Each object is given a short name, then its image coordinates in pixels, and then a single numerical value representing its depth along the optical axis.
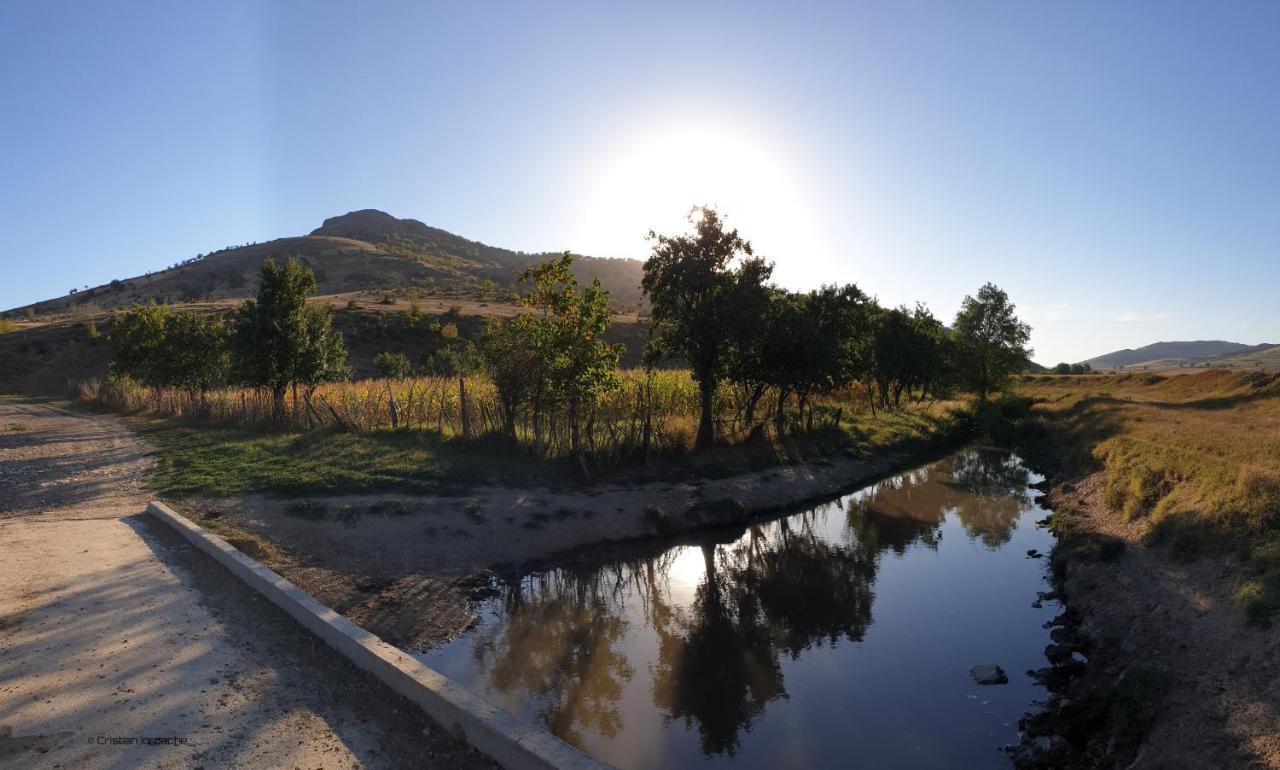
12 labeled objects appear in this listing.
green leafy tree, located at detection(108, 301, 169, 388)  32.09
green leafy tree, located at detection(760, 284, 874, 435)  25.17
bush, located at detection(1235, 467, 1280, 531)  10.62
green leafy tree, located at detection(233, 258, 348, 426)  24.19
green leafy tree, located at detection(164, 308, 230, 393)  32.16
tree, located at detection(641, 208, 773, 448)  21.12
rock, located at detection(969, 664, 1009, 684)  9.59
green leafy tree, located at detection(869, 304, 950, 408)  40.22
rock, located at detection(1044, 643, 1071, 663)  10.16
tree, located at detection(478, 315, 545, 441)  18.97
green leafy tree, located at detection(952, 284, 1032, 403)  48.91
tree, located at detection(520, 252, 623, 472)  18.25
